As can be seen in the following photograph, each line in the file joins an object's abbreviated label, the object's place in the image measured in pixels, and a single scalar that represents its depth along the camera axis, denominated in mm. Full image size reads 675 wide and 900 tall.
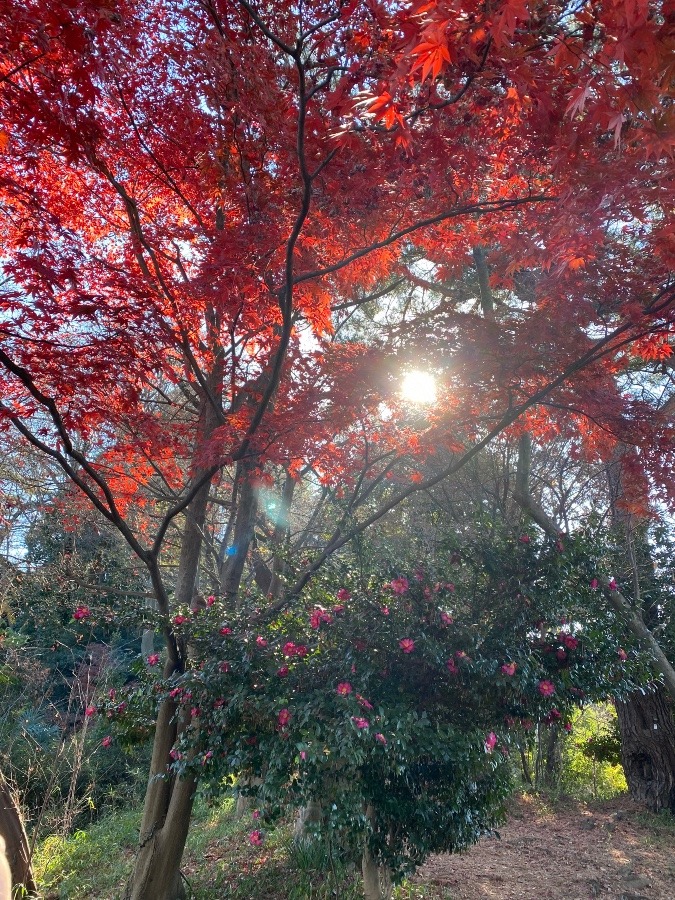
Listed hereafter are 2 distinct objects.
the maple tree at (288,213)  2885
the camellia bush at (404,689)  3377
